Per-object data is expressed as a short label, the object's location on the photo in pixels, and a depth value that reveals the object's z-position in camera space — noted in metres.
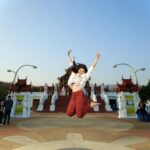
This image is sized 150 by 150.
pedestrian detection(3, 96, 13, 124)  10.92
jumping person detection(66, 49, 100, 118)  4.20
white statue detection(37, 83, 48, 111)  21.87
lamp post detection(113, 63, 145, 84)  21.86
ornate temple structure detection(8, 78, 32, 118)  15.08
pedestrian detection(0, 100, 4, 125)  11.04
